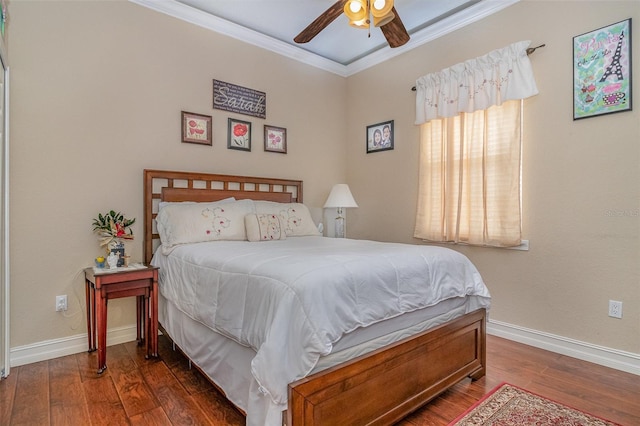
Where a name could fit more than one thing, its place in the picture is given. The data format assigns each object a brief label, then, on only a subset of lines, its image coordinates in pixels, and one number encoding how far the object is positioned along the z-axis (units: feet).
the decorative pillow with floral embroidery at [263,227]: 9.26
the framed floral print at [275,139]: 12.17
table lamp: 12.54
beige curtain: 9.22
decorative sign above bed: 10.93
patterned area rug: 5.54
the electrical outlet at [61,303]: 8.21
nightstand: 7.18
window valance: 8.93
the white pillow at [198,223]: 8.48
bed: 4.29
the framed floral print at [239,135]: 11.25
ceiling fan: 6.41
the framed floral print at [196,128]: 10.25
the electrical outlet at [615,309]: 7.63
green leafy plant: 8.28
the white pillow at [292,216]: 10.45
